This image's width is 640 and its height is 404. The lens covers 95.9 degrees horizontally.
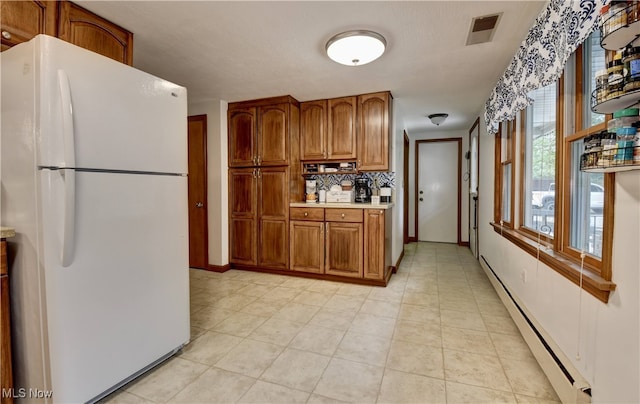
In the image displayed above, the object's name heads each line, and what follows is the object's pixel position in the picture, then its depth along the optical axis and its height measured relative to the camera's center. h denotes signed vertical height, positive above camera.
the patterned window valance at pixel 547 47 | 1.23 +0.76
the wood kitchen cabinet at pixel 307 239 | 3.48 -0.58
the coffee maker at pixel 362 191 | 3.84 +0.01
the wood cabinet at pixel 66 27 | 1.50 +0.99
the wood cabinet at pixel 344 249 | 3.32 -0.67
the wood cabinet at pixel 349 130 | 3.40 +0.77
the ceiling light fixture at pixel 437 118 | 4.31 +1.12
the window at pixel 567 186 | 1.36 +0.03
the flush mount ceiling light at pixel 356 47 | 2.03 +1.07
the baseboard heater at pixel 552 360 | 1.34 -0.94
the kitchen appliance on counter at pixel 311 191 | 3.86 +0.02
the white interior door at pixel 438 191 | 5.64 +0.01
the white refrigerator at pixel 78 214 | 1.27 -0.10
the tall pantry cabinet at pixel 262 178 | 3.65 +0.19
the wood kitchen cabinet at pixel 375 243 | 3.20 -0.58
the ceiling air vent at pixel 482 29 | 1.89 +1.13
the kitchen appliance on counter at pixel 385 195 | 3.65 -0.04
